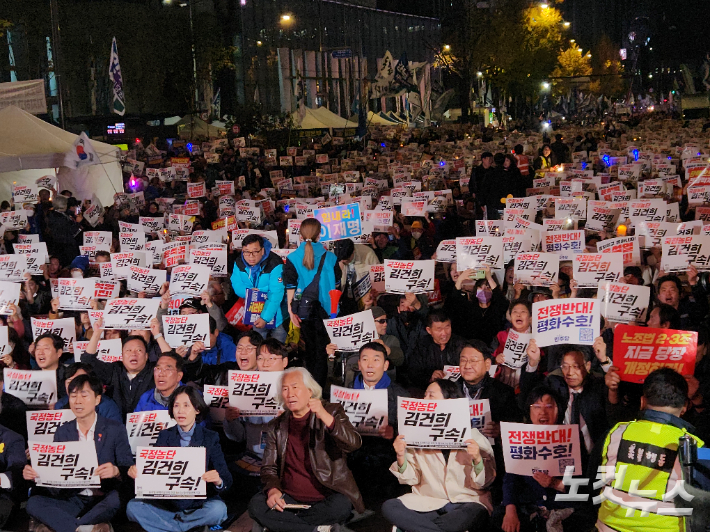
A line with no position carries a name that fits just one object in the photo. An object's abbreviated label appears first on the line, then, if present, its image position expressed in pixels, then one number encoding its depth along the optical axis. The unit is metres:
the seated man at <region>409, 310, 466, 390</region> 7.48
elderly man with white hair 5.67
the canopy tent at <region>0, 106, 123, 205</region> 17.14
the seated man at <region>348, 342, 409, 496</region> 6.56
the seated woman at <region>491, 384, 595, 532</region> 5.48
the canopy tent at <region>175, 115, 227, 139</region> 40.69
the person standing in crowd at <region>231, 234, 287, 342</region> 8.70
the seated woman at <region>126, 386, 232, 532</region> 5.93
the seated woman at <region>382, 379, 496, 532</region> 5.51
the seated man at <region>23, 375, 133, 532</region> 6.07
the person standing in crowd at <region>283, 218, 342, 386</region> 8.54
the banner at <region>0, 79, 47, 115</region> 21.48
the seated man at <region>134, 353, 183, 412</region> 6.71
